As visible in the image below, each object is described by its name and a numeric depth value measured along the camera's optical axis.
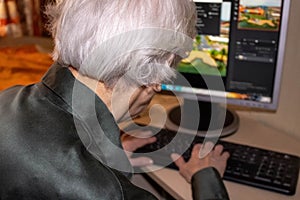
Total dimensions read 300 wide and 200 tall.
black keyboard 0.94
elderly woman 0.67
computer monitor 1.08
